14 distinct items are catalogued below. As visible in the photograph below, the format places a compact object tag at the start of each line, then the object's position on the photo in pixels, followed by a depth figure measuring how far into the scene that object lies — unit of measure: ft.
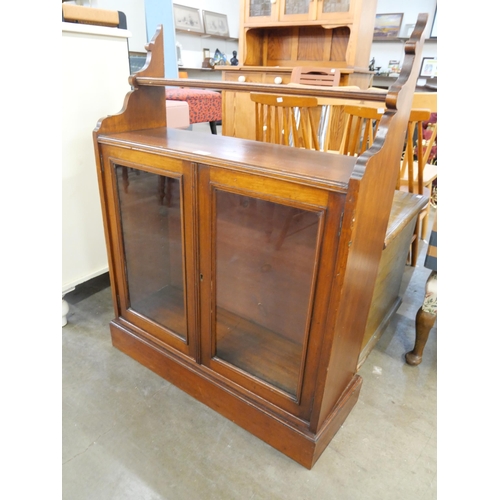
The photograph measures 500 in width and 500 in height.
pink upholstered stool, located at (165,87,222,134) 11.02
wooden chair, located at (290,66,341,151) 7.47
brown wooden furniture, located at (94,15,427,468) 2.65
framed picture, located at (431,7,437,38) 15.76
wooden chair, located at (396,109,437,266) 5.04
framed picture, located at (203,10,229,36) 17.51
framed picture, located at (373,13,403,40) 16.99
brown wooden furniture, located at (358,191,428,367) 4.17
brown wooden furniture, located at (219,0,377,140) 10.02
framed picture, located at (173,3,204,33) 16.16
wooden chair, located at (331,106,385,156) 4.87
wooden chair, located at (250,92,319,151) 5.22
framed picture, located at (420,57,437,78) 16.89
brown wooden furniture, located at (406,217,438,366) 4.53
